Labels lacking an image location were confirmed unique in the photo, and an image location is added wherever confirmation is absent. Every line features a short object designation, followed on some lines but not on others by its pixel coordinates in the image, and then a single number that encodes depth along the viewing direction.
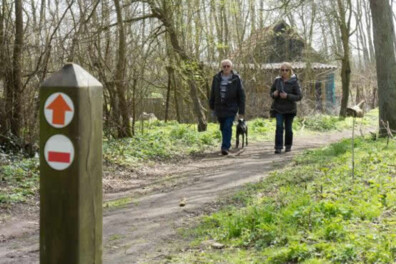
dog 13.41
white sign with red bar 3.02
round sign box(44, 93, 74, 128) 3.02
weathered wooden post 3.03
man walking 12.45
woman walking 12.26
